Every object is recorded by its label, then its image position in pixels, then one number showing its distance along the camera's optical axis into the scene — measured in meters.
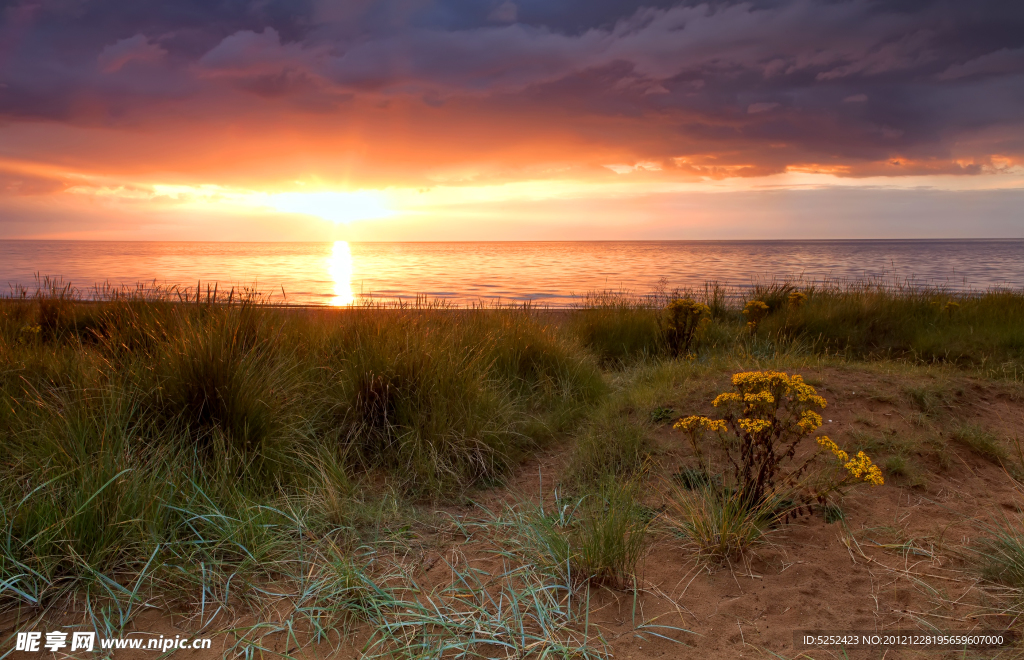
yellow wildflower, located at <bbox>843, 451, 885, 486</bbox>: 2.83
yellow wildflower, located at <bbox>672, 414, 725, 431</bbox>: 3.19
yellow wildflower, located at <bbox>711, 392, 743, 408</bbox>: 3.21
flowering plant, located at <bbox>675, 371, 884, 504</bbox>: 2.98
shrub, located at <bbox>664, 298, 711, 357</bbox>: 6.85
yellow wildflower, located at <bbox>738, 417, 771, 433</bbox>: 2.94
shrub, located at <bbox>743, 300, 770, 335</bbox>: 7.59
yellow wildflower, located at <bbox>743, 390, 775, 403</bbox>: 3.03
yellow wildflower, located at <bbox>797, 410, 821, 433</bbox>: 3.03
